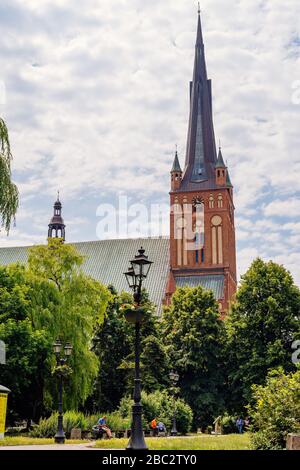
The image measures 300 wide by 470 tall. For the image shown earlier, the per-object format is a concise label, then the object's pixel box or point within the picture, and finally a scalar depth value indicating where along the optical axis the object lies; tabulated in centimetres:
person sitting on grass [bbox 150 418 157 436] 2753
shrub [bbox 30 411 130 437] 2406
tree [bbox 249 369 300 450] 1496
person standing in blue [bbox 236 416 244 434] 3541
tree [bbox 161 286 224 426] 3847
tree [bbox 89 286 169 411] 3634
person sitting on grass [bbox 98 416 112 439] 2275
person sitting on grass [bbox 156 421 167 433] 2775
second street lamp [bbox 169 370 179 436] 2966
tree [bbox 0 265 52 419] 2817
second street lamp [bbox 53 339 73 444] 1961
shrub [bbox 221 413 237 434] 3888
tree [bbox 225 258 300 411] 3712
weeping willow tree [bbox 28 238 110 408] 3077
